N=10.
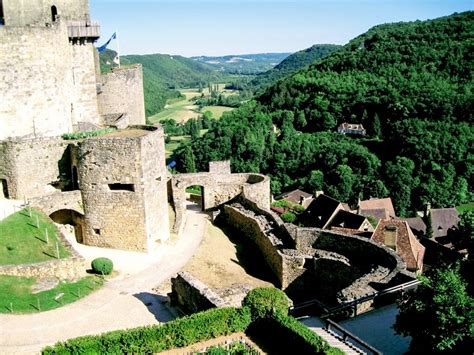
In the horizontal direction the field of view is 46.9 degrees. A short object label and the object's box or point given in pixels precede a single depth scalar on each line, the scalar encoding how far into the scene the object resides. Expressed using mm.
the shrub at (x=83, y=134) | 29594
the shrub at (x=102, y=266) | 24750
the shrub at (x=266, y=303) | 17734
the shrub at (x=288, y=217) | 49156
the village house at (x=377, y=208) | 55944
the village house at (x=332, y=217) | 42688
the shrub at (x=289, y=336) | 15170
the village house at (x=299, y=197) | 65562
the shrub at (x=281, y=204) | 57662
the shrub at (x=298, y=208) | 56197
